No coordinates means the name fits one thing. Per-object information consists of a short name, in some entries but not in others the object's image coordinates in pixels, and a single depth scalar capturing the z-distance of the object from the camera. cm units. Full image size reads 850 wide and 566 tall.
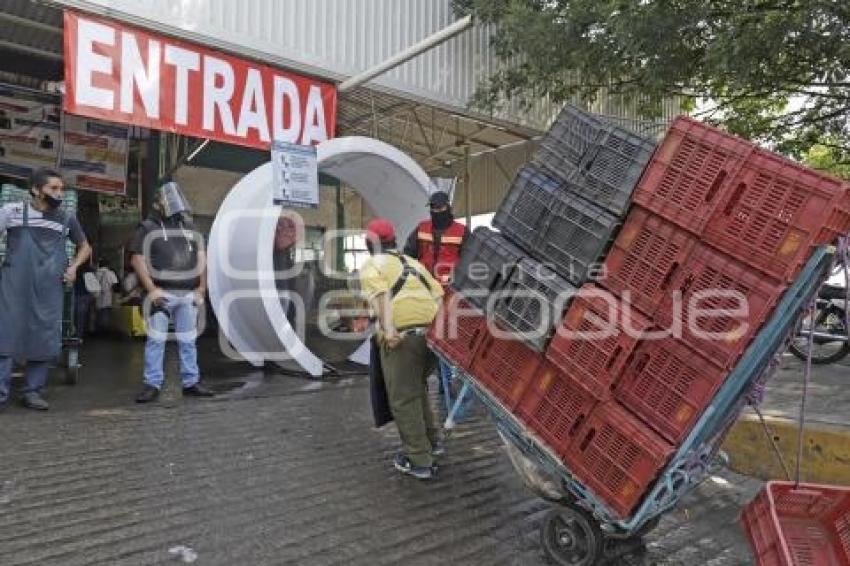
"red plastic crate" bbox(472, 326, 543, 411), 370
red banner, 735
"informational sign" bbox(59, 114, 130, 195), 1120
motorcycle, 855
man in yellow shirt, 456
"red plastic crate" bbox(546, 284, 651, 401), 325
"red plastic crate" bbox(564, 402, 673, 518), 312
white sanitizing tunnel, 771
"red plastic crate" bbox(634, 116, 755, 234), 310
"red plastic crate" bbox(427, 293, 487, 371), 399
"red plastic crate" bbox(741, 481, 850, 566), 313
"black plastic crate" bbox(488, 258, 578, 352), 348
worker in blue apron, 558
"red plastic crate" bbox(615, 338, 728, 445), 304
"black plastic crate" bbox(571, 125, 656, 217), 336
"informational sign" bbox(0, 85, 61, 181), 1034
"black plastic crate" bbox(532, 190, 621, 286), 340
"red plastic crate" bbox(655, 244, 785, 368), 294
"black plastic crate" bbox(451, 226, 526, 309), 378
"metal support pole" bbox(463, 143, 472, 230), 1284
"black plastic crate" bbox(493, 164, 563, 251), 368
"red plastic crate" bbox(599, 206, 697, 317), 320
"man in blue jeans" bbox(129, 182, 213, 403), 618
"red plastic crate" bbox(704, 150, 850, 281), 282
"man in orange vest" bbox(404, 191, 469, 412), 558
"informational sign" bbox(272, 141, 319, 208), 805
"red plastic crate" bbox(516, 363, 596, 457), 344
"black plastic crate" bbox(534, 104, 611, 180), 358
